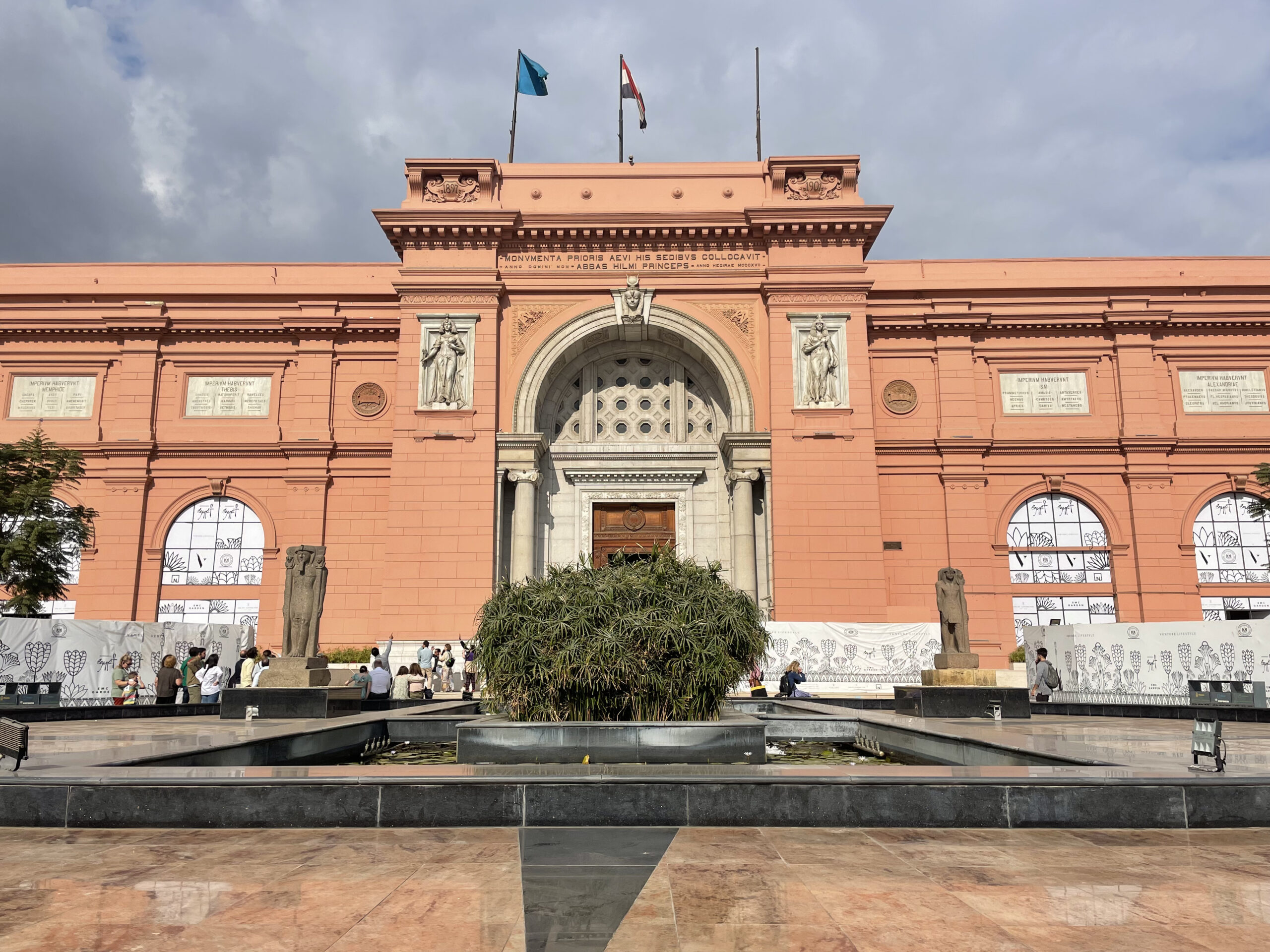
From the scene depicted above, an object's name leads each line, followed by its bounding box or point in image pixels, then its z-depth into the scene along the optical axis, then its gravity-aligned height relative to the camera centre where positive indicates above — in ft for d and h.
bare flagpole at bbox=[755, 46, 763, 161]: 89.97 +50.67
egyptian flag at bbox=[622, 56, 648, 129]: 87.40 +53.27
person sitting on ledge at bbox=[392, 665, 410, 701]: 60.23 -3.53
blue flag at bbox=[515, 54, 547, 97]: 85.56 +52.83
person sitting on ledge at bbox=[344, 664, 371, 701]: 52.44 -2.82
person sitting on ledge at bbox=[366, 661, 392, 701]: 48.01 -2.85
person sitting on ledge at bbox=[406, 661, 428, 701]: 54.39 -3.22
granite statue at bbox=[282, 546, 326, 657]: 40.63 +1.12
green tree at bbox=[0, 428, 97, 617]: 62.59 +7.59
